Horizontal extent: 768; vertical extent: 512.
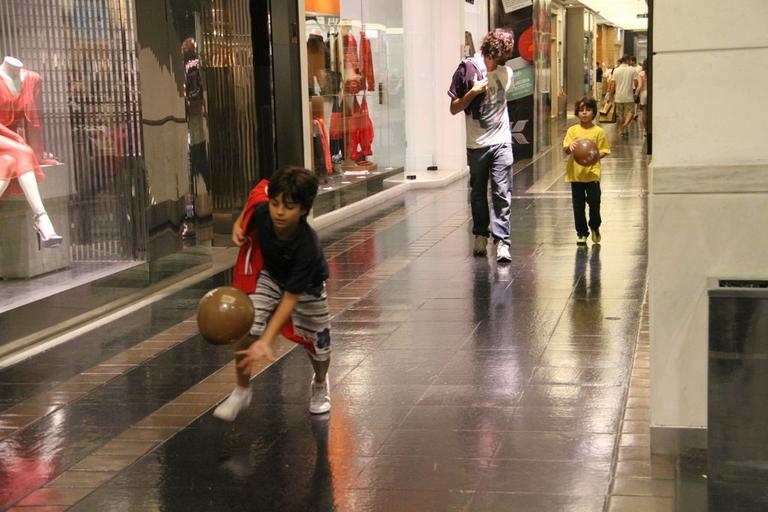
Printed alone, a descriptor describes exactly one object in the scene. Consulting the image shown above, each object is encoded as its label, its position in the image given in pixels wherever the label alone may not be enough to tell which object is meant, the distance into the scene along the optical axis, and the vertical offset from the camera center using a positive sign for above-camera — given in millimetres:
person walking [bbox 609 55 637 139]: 28875 -411
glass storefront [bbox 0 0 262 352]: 7617 -385
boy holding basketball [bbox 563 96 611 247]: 10727 -868
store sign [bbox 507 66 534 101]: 22766 -110
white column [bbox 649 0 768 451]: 4812 -400
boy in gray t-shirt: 10211 -317
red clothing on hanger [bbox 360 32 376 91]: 15781 +297
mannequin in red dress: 7430 -257
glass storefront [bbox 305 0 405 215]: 13766 -131
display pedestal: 7551 -886
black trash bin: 4543 -1216
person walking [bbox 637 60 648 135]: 29266 -305
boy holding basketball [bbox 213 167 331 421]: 5008 -885
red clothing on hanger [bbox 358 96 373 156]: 15798 -634
